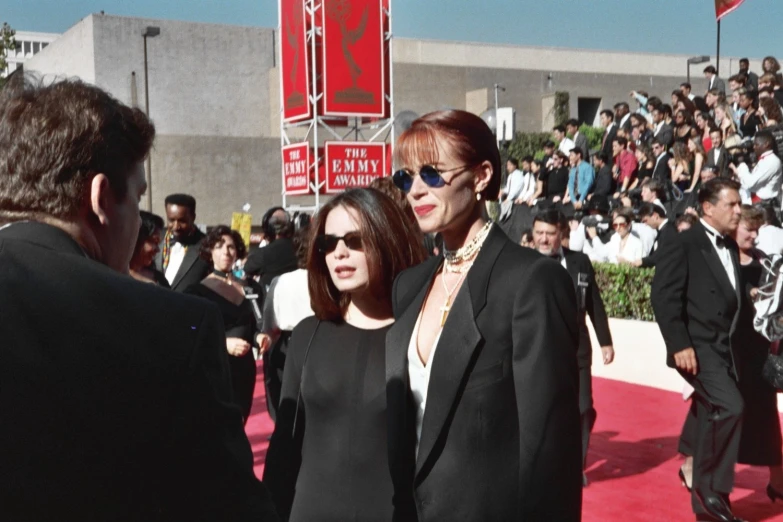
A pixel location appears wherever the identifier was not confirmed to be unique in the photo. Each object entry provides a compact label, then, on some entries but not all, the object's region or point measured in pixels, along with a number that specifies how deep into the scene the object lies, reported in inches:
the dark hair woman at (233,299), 253.9
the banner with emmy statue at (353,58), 886.4
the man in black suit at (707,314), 244.1
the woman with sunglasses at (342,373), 133.3
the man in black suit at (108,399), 55.0
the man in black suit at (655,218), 574.6
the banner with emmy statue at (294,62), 903.1
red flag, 798.5
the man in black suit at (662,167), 720.8
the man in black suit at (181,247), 303.9
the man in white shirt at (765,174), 560.4
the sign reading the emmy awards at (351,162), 866.1
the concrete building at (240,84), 1448.1
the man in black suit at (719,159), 633.6
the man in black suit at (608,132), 878.9
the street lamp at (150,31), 1125.0
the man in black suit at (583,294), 287.0
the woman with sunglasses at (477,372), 115.6
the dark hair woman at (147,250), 223.8
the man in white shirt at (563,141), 898.7
